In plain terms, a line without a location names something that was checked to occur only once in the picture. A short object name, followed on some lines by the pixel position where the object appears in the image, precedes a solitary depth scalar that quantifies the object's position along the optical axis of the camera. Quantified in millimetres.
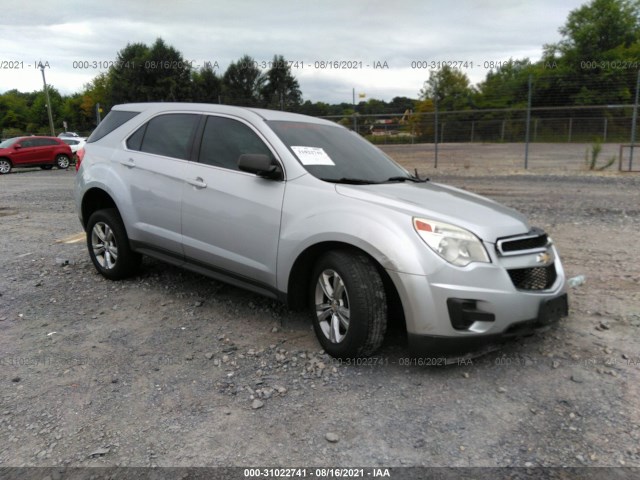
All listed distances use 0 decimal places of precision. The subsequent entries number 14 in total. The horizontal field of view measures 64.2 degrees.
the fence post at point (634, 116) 14883
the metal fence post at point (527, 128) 16408
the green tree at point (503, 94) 30145
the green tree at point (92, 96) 79750
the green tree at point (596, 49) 39094
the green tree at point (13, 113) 95500
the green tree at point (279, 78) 62244
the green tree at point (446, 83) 57497
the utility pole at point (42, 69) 49328
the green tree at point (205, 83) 56656
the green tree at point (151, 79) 54231
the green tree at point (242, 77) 55875
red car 21500
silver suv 3105
